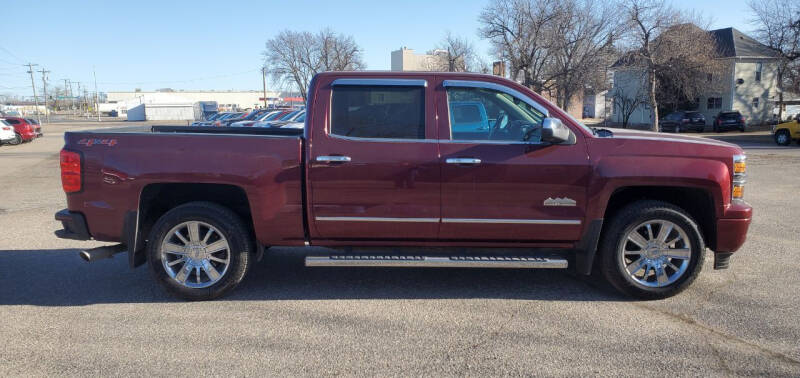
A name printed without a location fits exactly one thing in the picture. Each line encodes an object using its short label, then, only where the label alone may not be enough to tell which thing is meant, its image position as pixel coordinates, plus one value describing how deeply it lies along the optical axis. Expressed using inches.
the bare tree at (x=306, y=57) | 2442.2
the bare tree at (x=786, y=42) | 1318.9
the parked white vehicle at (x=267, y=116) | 1104.5
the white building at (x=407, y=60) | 2600.1
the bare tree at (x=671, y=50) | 1320.1
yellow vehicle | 970.1
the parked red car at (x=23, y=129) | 1191.0
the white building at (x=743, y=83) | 1669.5
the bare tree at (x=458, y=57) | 1943.9
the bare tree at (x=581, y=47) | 1437.0
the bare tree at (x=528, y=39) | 1481.3
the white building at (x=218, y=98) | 4889.8
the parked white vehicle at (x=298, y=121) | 788.1
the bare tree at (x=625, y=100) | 1675.7
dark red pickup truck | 177.5
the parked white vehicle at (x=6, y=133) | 1104.8
